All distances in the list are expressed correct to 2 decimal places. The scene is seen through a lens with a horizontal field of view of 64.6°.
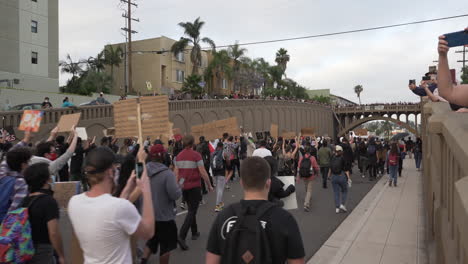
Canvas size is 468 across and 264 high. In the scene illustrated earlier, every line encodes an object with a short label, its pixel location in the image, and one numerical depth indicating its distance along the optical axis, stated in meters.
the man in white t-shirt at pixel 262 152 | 7.86
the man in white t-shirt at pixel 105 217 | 2.60
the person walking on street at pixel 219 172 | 9.50
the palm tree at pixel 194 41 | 45.72
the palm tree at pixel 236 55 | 56.09
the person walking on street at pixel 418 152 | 20.67
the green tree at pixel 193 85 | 46.05
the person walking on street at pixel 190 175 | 6.84
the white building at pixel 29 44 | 31.50
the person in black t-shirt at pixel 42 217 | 3.28
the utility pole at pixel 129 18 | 32.44
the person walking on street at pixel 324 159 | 14.58
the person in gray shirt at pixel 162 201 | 4.96
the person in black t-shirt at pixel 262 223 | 2.34
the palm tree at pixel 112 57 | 48.91
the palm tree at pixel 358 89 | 136.75
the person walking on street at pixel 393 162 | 14.45
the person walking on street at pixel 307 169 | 10.68
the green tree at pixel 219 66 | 53.47
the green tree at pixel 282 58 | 77.94
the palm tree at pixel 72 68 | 48.44
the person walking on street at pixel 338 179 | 9.79
